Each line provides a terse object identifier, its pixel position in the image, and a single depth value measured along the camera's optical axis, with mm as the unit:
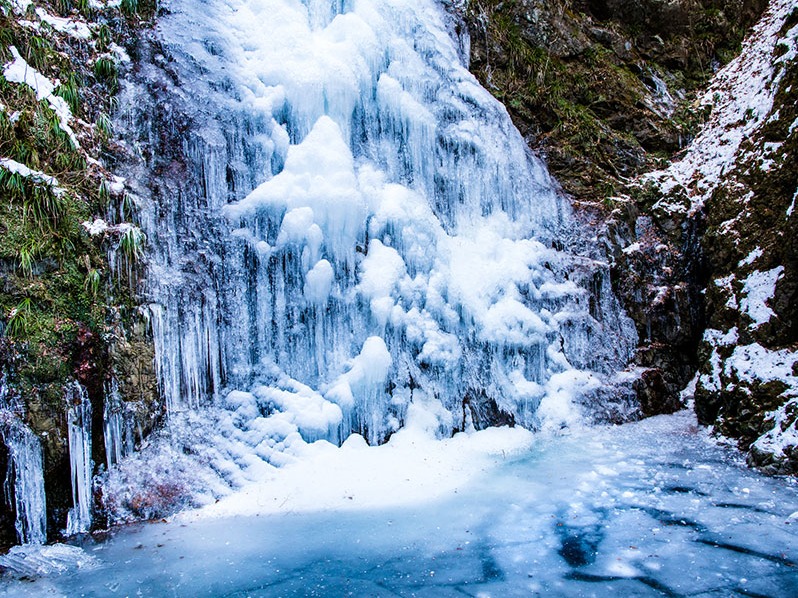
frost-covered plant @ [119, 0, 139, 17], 6872
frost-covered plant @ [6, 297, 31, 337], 4496
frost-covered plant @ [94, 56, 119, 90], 6258
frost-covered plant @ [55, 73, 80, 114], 5719
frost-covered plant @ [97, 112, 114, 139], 5965
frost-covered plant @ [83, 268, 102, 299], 5043
